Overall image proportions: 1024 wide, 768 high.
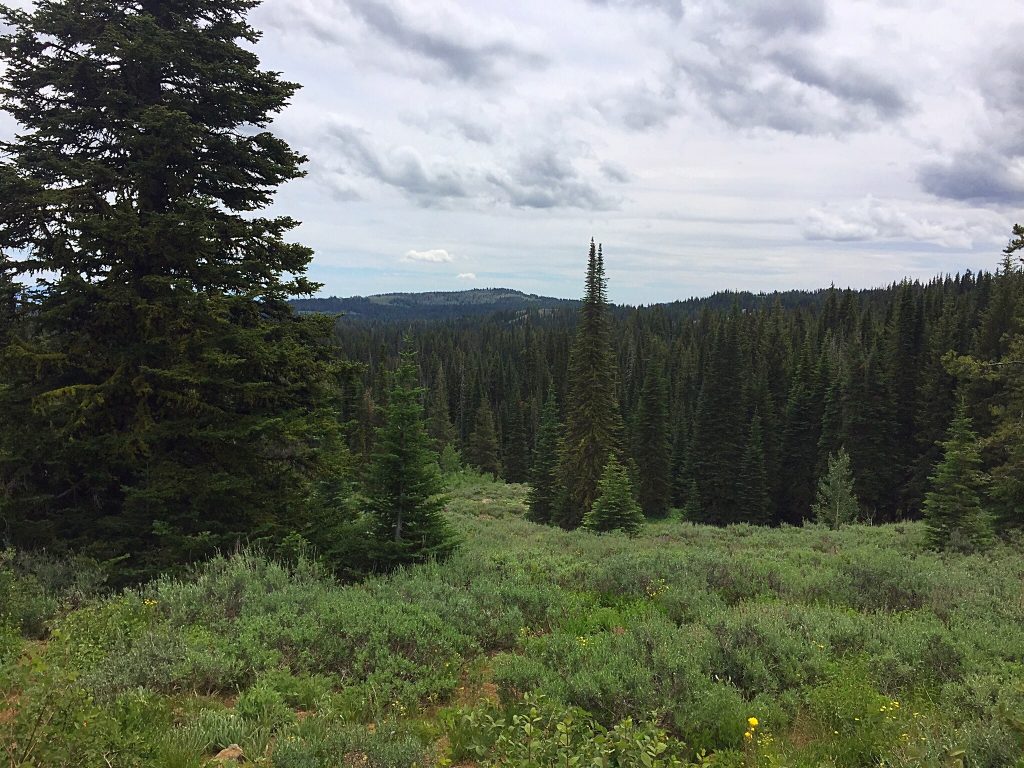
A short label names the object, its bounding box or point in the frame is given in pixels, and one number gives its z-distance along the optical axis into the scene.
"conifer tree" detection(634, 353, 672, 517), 52.19
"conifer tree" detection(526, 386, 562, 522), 41.88
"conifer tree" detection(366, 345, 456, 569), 10.07
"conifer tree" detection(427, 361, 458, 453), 75.38
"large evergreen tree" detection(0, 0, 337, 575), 8.45
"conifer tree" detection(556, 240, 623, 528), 33.47
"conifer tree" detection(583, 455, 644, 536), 24.47
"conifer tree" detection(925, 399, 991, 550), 16.20
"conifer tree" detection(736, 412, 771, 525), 48.25
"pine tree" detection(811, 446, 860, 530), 34.16
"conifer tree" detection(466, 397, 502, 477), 75.69
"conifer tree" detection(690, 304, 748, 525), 50.00
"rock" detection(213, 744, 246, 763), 4.32
